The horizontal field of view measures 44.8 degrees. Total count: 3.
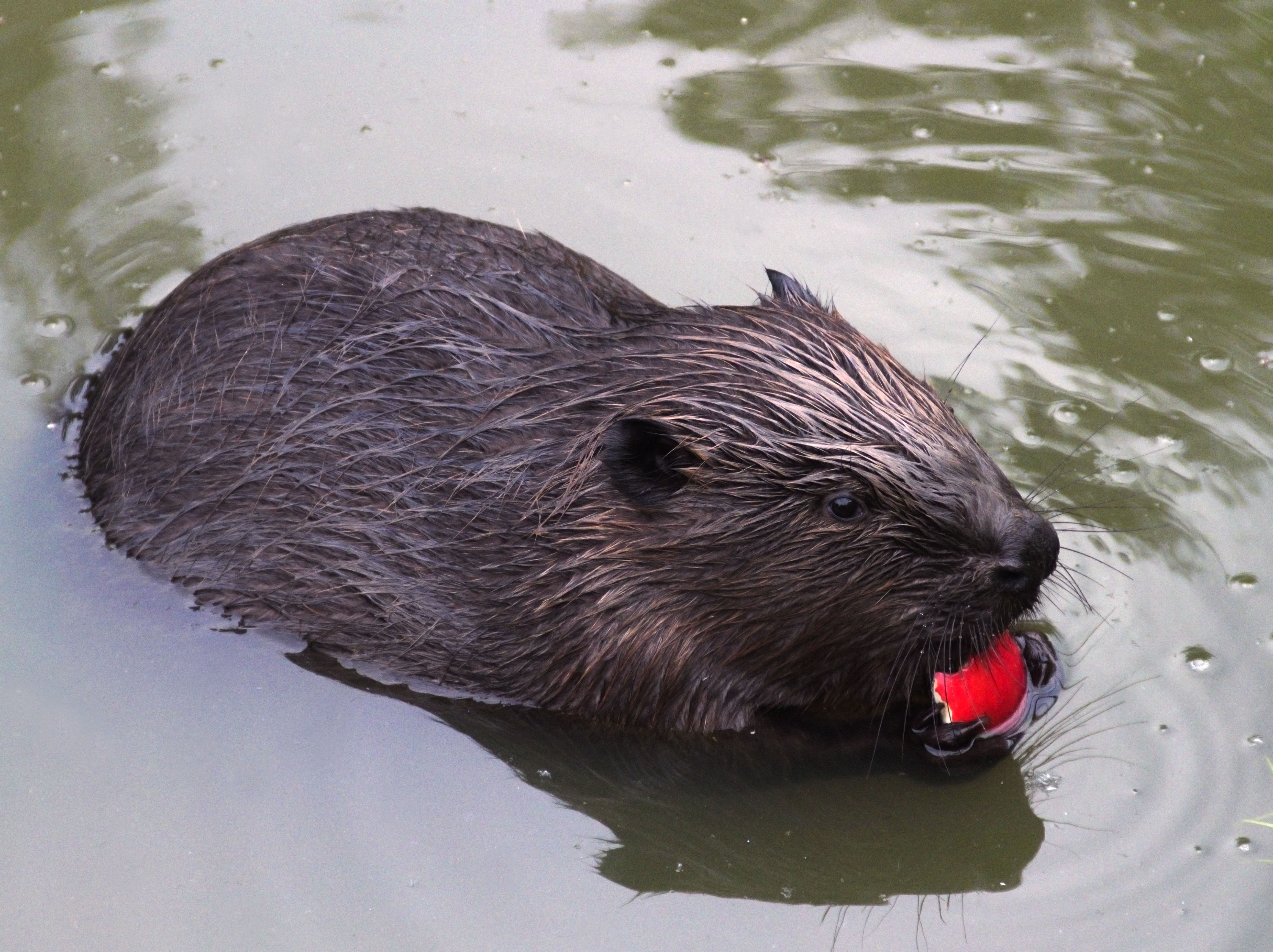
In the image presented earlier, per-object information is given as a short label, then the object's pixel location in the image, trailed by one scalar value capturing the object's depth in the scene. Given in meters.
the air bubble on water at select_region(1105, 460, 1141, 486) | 5.37
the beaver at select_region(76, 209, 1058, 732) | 4.18
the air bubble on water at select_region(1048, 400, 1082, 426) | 5.54
